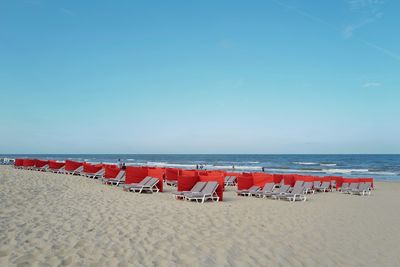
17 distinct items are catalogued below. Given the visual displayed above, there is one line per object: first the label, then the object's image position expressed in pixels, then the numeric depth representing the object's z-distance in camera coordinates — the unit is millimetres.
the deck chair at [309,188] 17711
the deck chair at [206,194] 12836
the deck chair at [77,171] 23000
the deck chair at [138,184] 15250
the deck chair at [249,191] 15402
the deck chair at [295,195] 14622
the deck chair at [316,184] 19519
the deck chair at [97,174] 21070
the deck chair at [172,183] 19547
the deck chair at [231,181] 21609
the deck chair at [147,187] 15133
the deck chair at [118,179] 17719
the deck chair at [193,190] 13159
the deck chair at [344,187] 19695
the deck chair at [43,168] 25281
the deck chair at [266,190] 15176
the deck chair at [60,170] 23969
